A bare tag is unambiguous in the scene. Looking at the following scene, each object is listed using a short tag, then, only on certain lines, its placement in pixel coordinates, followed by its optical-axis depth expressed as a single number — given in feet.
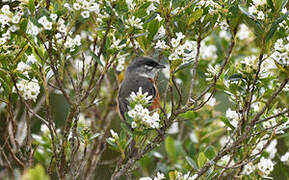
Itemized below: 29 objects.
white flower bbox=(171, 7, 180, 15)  19.75
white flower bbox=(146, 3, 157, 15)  20.03
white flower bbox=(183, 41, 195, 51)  18.61
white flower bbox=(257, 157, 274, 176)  20.80
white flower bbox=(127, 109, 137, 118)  16.81
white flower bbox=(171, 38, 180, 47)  18.60
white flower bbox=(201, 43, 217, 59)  30.94
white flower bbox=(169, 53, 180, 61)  18.66
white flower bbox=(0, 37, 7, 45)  18.17
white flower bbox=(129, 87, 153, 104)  17.83
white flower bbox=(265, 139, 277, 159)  24.92
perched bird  29.84
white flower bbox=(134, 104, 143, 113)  16.78
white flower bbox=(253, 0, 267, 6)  17.68
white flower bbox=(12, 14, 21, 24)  17.04
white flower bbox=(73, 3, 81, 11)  16.76
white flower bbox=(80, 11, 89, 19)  16.78
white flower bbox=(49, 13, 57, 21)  16.94
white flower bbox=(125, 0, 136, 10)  17.52
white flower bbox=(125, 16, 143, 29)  18.51
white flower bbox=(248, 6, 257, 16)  17.70
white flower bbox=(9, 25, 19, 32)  17.28
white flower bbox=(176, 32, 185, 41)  18.75
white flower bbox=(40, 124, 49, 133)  25.29
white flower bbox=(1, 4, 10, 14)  16.81
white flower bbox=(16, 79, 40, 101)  19.72
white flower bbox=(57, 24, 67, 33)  17.33
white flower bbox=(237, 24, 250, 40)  26.20
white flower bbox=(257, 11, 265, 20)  17.57
